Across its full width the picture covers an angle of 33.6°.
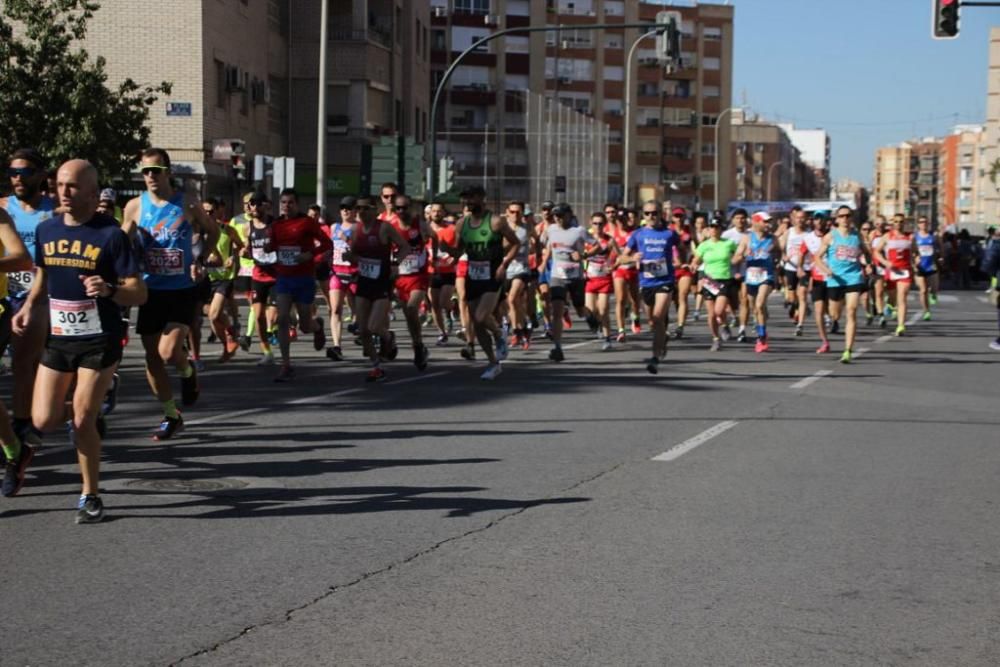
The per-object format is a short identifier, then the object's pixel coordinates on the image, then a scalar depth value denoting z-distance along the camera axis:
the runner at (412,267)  17.75
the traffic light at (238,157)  28.27
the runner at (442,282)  22.92
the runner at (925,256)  31.20
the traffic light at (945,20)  26.72
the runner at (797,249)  26.20
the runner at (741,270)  23.69
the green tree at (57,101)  29.95
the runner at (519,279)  21.23
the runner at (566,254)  20.88
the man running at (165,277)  11.16
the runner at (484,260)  16.55
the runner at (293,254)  16.19
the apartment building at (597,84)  87.71
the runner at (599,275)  23.41
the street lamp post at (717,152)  112.56
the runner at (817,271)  20.88
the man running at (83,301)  7.82
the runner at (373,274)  16.34
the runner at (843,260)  20.19
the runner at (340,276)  18.86
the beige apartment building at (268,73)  37.72
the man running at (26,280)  9.70
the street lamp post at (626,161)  60.19
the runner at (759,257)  23.19
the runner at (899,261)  26.42
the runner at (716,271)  22.12
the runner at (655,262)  18.23
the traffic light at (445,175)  36.47
